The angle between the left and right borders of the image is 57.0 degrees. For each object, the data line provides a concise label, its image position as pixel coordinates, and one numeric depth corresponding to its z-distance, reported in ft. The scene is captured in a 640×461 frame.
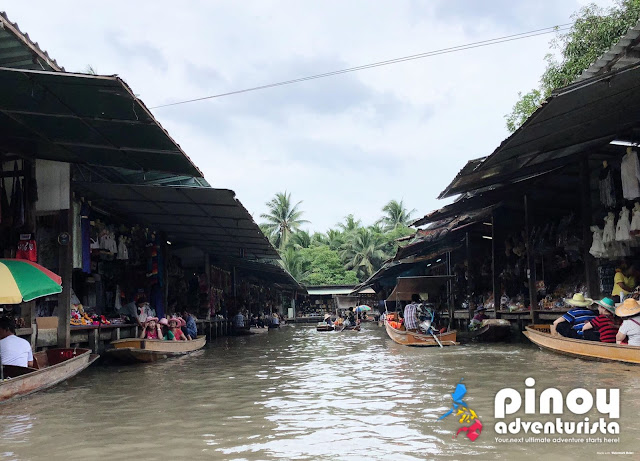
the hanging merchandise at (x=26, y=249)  28.60
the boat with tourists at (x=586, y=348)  26.47
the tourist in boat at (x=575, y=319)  32.27
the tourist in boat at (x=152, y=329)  40.29
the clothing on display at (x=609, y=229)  32.77
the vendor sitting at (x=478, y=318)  54.40
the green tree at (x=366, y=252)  149.07
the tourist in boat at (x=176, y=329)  43.15
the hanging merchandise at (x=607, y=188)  33.24
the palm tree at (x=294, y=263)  144.15
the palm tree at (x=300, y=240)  158.72
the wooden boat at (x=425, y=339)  44.47
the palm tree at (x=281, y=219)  159.53
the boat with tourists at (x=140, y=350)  34.63
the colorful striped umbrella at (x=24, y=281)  21.62
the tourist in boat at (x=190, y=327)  48.21
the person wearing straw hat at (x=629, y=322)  26.84
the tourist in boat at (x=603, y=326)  29.30
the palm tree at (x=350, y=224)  172.35
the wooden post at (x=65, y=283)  31.22
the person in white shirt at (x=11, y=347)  23.58
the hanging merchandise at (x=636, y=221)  30.12
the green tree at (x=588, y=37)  53.93
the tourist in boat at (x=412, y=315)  47.70
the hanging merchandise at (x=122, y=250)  40.92
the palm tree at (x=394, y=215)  166.91
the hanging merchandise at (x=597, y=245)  34.04
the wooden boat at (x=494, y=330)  46.24
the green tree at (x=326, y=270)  149.28
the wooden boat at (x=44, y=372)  21.77
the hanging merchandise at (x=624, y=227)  31.24
